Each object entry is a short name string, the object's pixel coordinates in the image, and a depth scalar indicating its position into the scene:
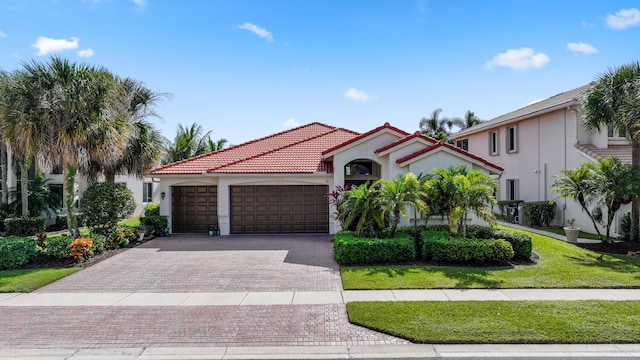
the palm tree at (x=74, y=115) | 12.50
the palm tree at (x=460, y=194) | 11.99
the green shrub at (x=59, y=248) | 12.28
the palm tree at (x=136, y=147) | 17.67
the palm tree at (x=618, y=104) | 13.22
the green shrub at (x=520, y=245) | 11.81
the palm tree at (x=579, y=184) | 13.53
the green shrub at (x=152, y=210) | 21.02
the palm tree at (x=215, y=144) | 31.94
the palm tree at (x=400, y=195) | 12.25
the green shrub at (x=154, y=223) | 17.57
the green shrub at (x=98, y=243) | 13.23
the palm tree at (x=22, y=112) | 12.31
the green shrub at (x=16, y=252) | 11.56
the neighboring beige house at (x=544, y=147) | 17.27
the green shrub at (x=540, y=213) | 19.00
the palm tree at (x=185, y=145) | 29.39
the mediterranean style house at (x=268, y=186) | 16.97
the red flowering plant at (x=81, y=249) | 12.17
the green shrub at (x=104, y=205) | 14.41
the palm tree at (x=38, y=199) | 20.28
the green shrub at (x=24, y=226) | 18.61
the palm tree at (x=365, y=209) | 12.58
